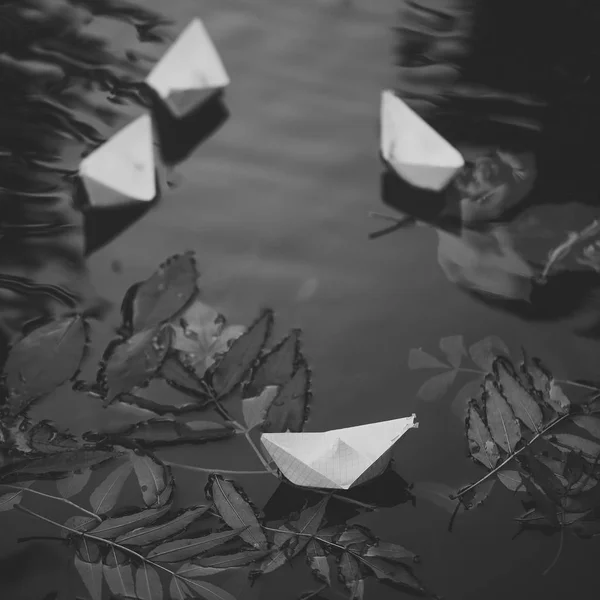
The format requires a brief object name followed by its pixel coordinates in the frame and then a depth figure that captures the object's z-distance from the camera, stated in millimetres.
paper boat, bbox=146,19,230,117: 2136
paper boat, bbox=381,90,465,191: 2048
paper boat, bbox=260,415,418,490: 1844
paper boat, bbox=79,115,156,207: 2030
